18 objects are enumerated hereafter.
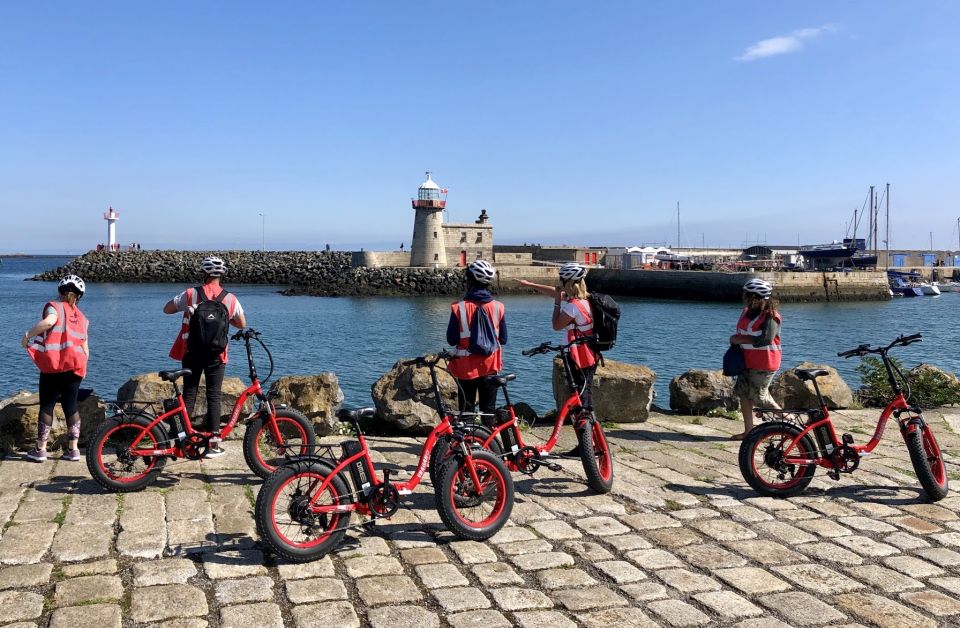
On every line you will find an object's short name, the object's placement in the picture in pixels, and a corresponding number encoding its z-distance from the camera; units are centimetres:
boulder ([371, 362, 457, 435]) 876
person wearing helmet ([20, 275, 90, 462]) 708
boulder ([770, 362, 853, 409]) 1056
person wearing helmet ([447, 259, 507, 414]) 677
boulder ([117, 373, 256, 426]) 840
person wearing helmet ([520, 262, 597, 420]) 746
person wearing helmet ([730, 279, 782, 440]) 823
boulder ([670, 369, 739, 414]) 1062
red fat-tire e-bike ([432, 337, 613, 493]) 627
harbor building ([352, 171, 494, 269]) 7550
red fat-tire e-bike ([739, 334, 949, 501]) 656
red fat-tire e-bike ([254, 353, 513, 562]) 495
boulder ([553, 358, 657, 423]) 970
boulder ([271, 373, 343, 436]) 888
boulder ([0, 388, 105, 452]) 757
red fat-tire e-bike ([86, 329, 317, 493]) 629
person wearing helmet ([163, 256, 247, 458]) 694
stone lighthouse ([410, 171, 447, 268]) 7538
